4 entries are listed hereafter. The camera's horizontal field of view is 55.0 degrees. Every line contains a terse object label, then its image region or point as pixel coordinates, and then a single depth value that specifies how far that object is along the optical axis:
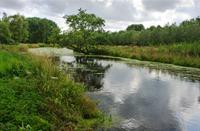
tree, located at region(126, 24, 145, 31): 76.15
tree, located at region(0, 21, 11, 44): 32.53
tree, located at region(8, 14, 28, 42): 44.26
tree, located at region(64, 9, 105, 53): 29.09
